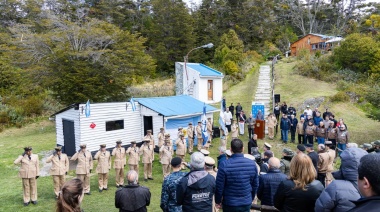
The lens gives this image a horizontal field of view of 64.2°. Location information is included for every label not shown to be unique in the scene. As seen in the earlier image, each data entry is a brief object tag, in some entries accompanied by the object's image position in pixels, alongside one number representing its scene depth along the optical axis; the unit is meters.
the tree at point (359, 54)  27.81
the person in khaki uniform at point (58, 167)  9.48
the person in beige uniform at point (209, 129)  16.53
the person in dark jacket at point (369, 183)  2.11
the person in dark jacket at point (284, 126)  16.64
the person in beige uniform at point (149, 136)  13.00
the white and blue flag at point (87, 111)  14.11
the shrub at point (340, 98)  23.19
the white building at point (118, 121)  14.45
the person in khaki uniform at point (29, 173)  8.99
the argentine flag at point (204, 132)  15.70
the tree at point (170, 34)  38.00
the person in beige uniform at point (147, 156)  11.59
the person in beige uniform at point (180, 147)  12.79
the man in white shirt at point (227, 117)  18.11
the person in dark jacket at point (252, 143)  12.11
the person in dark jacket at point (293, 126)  16.70
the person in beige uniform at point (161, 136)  14.41
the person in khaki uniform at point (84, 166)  9.91
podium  17.50
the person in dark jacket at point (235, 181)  4.67
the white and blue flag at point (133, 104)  16.07
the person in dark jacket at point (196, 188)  4.45
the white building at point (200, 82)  25.92
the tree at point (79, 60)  21.19
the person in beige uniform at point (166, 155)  11.61
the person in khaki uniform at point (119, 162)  10.75
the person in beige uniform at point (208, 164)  5.33
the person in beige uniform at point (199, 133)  16.00
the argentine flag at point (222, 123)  16.49
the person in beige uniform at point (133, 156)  11.16
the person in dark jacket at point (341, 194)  3.22
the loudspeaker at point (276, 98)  21.75
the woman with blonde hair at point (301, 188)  3.79
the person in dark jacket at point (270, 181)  5.11
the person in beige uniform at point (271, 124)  17.36
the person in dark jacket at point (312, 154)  7.41
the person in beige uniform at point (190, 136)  15.51
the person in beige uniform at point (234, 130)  16.55
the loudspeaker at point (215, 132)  18.29
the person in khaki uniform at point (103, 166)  10.36
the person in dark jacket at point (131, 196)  5.13
